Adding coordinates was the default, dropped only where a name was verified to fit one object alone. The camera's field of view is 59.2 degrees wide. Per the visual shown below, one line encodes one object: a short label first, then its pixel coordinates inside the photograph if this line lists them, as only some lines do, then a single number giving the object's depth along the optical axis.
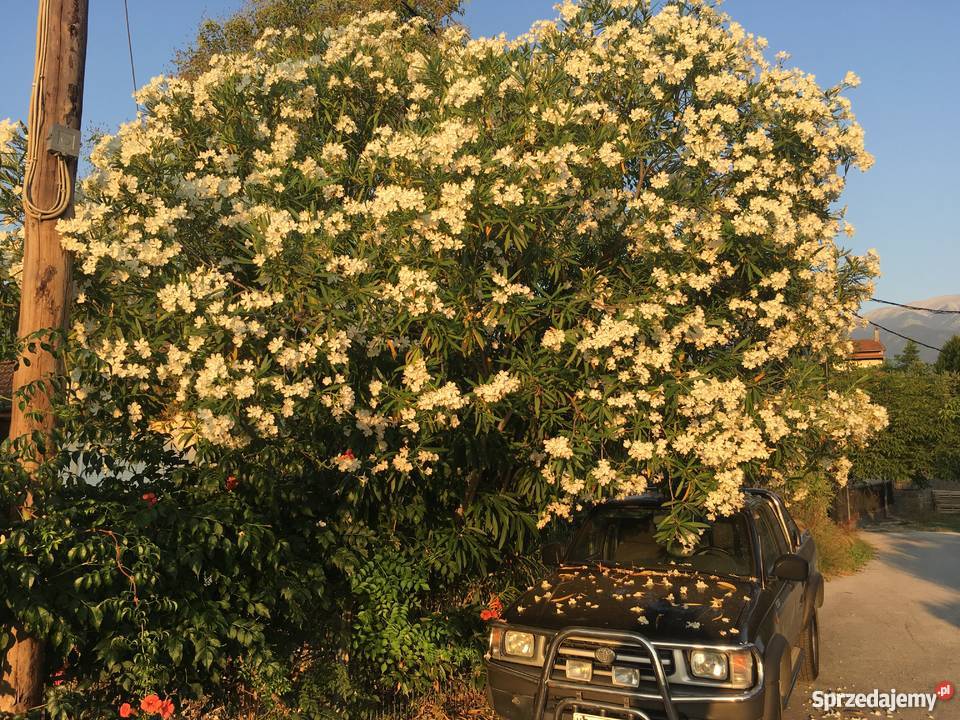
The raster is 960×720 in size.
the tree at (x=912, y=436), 32.72
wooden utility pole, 5.14
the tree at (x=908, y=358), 51.58
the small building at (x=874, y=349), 49.51
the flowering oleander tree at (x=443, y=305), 5.61
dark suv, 5.11
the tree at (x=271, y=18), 17.98
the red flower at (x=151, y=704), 4.53
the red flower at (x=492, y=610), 6.84
